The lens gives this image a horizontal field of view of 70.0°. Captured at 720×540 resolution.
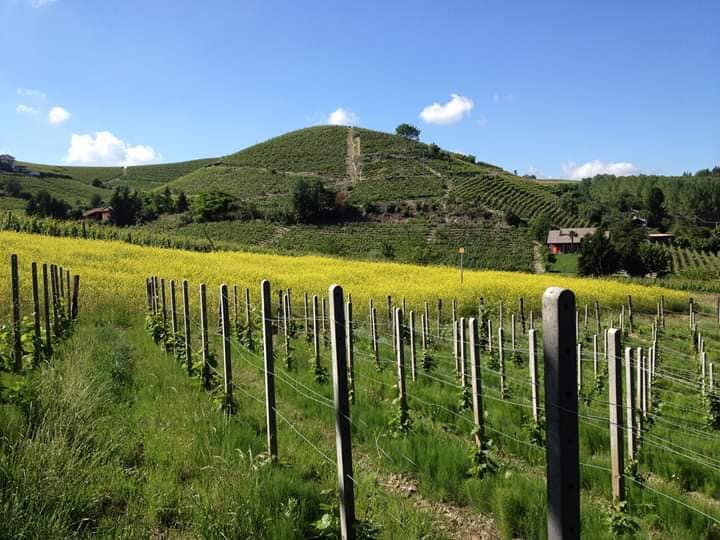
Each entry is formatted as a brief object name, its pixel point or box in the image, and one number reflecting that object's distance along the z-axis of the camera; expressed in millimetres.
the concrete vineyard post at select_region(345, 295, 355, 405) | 7153
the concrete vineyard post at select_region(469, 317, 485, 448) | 4957
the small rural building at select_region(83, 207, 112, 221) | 79575
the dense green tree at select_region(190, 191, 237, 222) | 67688
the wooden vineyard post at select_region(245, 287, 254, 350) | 10250
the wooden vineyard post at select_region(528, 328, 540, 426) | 6038
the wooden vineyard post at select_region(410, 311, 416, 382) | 8281
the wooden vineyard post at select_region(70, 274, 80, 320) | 12500
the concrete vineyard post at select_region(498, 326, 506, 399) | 7786
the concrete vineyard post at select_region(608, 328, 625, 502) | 3820
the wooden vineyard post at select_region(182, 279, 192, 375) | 7265
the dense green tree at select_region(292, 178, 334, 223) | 69125
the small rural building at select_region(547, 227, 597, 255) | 65219
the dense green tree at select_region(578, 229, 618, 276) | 52406
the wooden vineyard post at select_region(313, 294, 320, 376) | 8163
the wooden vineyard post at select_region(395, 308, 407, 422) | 5980
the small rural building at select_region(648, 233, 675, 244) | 82500
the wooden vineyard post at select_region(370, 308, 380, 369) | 9547
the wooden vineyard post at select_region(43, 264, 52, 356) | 7950
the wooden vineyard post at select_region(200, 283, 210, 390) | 6789
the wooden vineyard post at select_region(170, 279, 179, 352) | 8953
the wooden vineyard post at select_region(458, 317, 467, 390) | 6853
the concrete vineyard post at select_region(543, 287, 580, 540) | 1997
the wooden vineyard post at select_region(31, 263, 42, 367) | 7410
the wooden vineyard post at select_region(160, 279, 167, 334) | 10445
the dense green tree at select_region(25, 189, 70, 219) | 67000
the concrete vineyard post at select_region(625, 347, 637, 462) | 4711
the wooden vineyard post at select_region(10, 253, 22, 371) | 6910
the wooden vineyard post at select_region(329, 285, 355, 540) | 3293
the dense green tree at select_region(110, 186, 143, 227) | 72125
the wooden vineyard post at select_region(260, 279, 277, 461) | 4606
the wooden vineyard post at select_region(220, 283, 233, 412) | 5752
